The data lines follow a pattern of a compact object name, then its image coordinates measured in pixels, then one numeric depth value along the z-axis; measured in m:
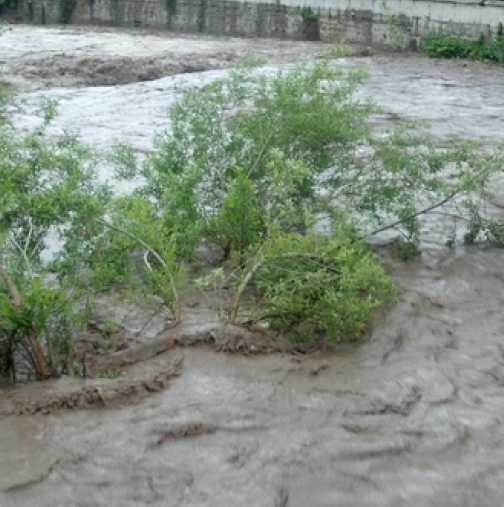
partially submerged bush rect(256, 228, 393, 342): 6.47
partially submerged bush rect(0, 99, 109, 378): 5.62
